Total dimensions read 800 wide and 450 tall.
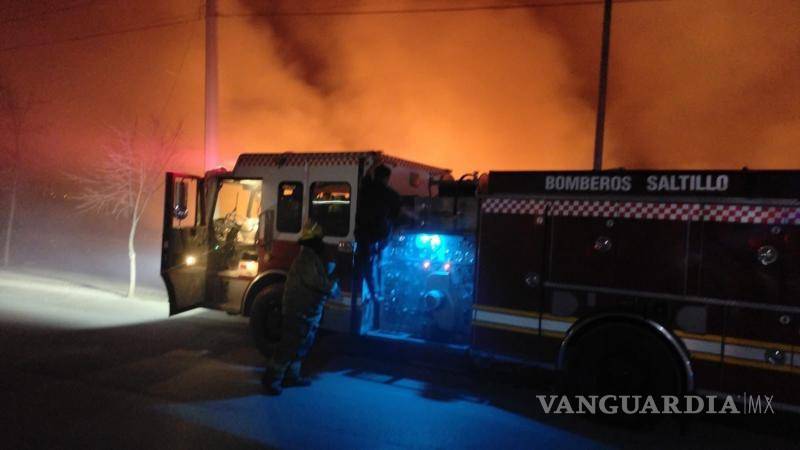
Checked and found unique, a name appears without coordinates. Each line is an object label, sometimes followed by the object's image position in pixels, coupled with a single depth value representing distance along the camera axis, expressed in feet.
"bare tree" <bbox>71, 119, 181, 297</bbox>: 47.42
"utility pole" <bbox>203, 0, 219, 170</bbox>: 38.14
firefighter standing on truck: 22.40
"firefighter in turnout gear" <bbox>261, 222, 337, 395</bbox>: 20.12
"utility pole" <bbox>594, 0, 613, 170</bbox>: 32.65
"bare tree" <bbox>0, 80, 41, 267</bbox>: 61.10
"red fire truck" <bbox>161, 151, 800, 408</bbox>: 16.28
